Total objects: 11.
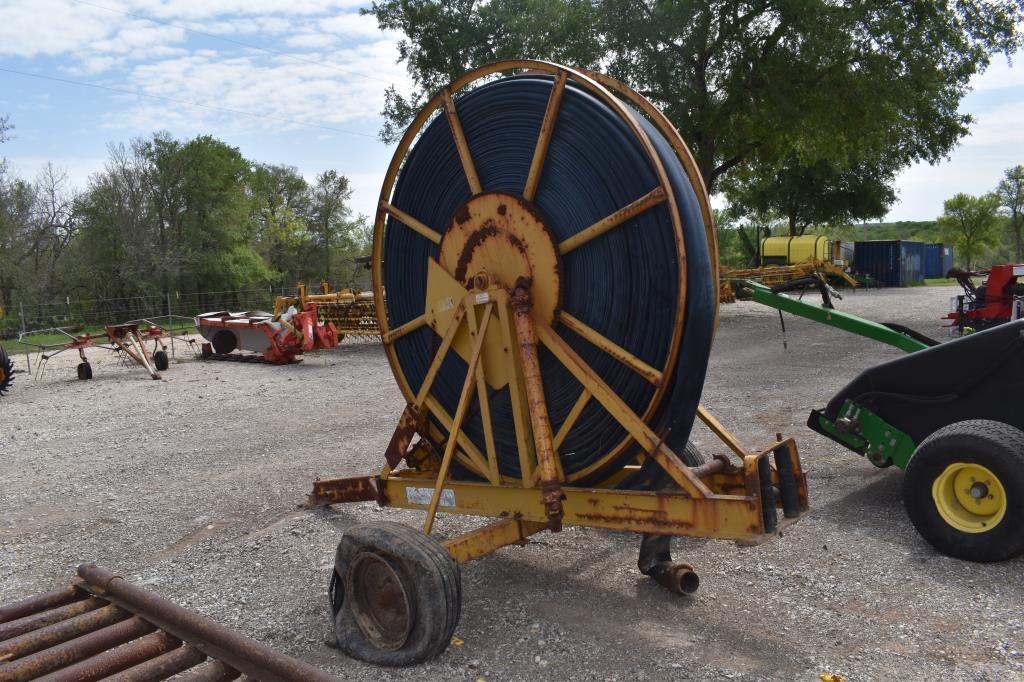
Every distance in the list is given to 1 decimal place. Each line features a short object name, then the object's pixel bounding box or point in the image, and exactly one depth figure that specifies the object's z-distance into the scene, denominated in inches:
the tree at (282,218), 2004.2
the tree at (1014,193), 2440.9
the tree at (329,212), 2043.6
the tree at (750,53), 716.7
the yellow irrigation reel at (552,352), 148.8
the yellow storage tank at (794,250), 1438.2
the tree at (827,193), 1610.5
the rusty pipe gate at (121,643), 133.0
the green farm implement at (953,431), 174.1
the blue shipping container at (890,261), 1581.0
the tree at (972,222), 2652.6
